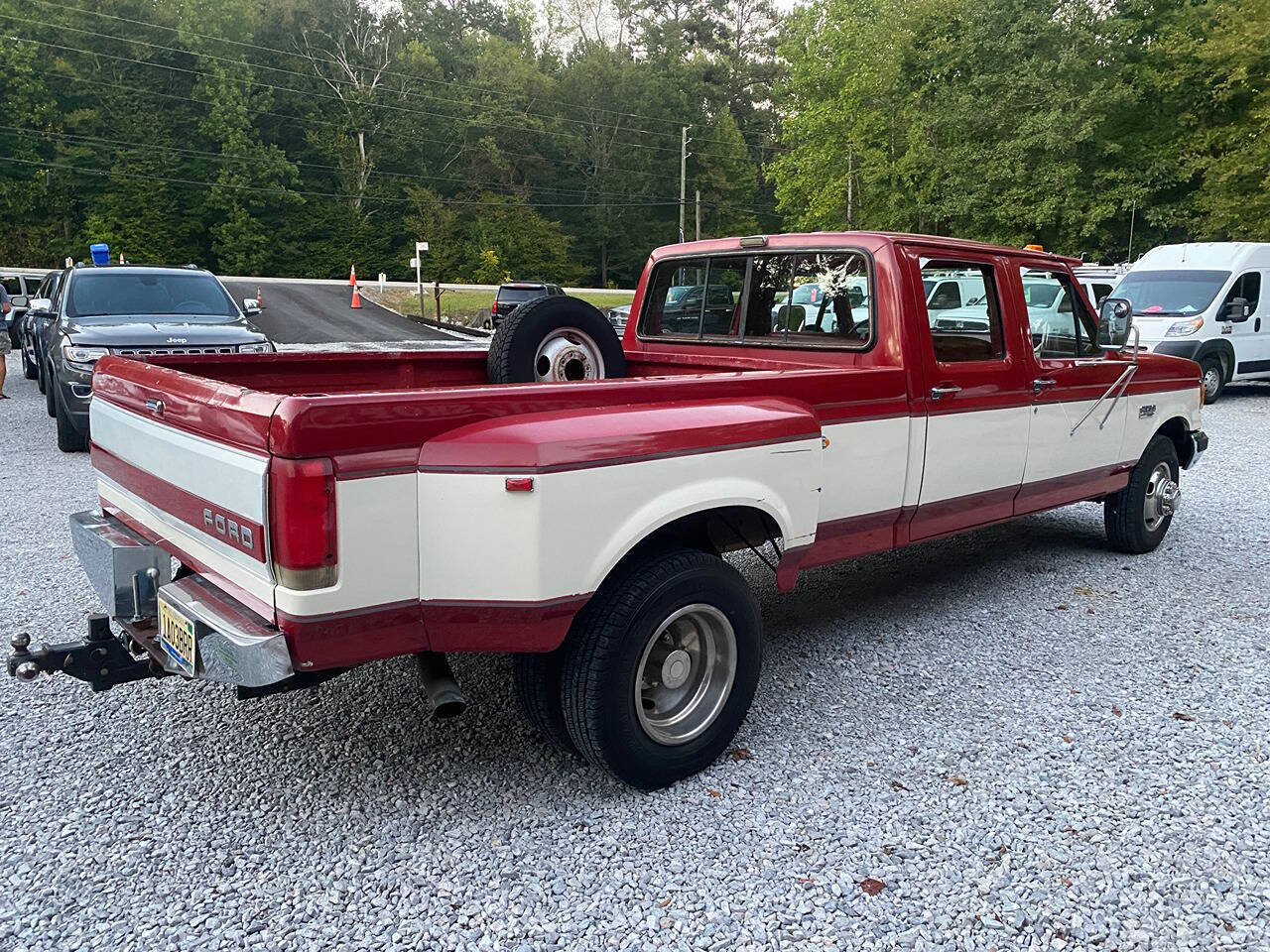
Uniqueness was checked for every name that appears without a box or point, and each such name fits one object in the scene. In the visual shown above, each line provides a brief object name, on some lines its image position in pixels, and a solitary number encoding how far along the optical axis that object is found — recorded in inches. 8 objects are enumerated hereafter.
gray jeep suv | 347.6
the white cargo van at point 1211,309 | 562.6
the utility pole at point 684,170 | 2186.8
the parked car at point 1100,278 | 666.2
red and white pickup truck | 100.9
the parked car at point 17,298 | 492.7
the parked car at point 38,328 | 445.1
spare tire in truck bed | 162.2
